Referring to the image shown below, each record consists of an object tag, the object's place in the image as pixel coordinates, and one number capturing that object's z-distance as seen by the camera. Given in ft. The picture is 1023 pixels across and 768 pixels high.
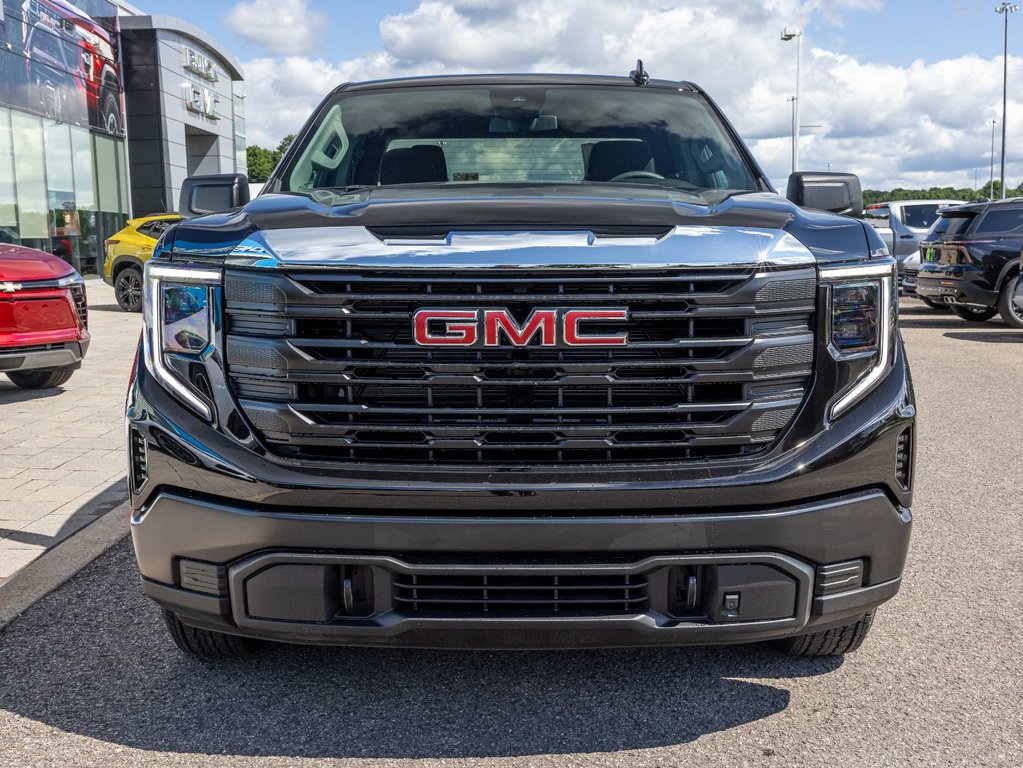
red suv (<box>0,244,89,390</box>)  26.25
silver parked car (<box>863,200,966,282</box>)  68.59
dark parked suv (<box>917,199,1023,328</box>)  49.62
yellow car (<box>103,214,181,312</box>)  58.75
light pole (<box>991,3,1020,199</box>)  167.24
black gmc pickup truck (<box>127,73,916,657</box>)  8.62
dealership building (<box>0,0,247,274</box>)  74.28
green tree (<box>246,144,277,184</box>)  358.64
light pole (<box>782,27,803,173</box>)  156.97
